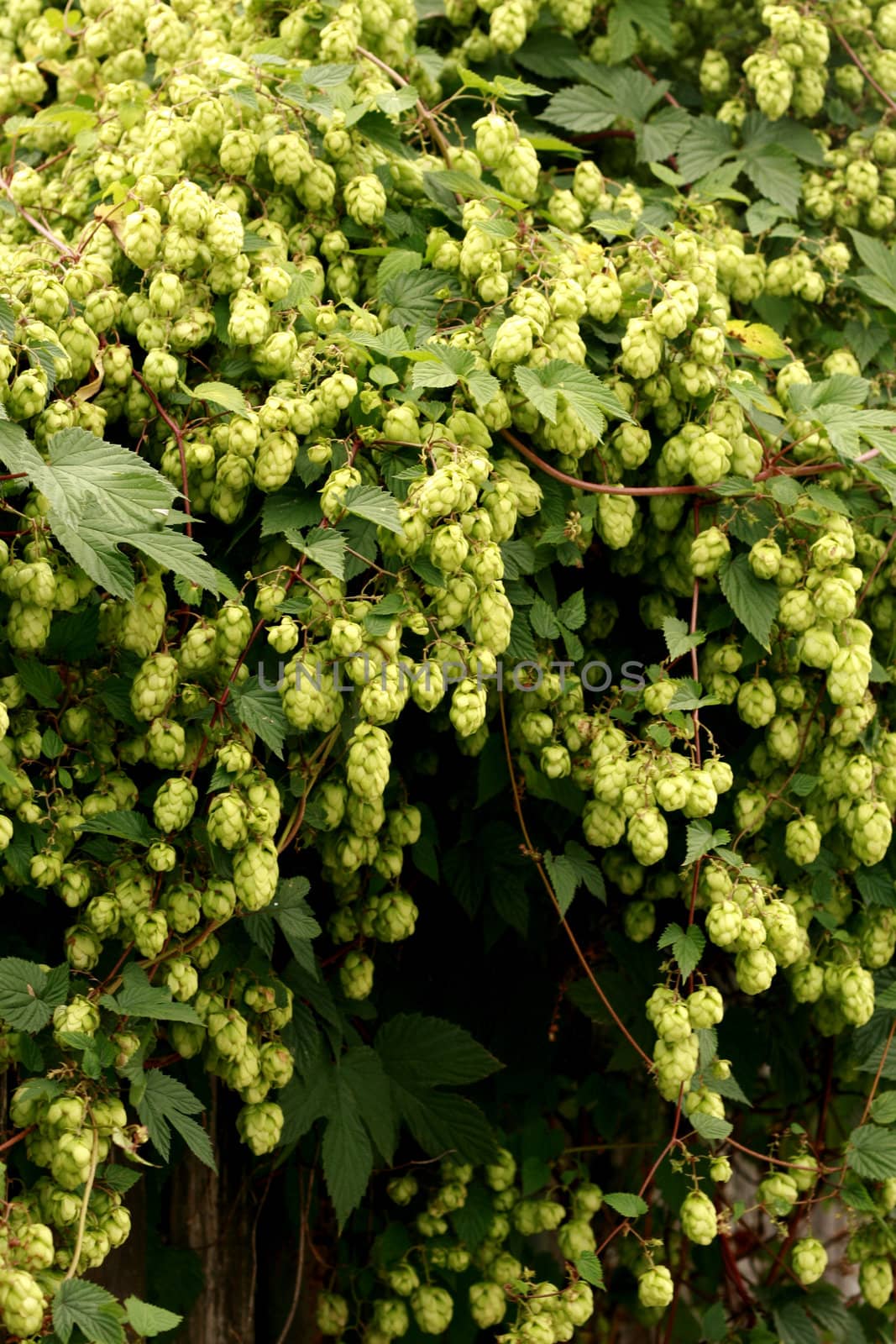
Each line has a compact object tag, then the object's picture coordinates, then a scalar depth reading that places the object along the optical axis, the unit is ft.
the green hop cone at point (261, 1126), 6.43
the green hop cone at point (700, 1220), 6.43
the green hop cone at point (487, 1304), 7.70
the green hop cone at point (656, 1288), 6.50
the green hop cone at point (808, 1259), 7.31
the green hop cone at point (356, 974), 7.20
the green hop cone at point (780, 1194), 7.07
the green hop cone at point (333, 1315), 8.32
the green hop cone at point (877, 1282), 7.40
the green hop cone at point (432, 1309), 7.85
